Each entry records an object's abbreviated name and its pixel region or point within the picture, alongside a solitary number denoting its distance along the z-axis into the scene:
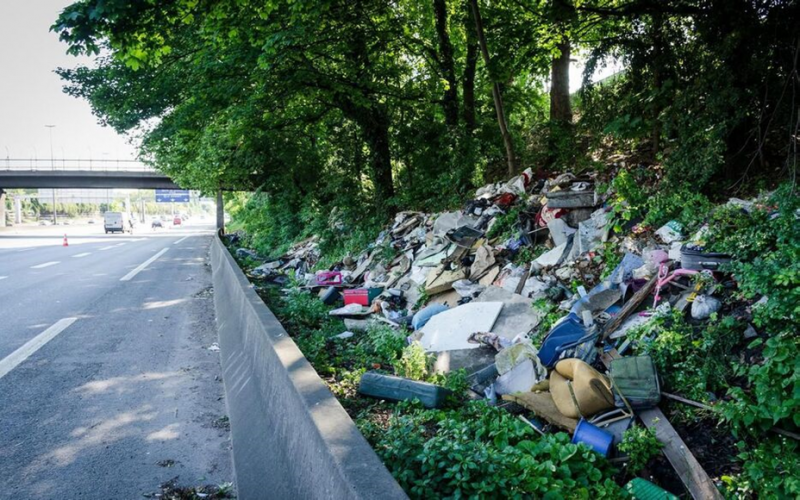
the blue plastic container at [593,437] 3.33
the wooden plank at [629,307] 4.83
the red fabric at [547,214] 7.93
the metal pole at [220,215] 34.37
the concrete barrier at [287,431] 2.23
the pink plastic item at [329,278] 10.52
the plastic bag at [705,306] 4.27
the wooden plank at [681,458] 2.95
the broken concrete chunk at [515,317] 5.77
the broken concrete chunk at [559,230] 7.45
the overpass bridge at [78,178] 42.31
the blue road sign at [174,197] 61.03
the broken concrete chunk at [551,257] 6.93
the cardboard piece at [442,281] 7.81
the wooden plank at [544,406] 3.74
